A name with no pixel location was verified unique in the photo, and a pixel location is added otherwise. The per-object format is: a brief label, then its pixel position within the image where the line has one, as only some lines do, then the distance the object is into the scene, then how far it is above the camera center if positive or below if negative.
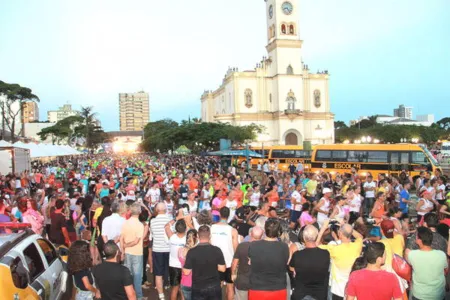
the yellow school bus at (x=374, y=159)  22.53 -1.12
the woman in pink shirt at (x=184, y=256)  5.28 -1.48
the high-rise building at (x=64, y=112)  186.85 +14.99
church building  66.44 +7.72
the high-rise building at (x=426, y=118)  183.32 +9.13
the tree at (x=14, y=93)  52.16 +6.64
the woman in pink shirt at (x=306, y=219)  7.78 -1.46
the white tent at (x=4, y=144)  20.64 +0.15
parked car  3.99 -1.32
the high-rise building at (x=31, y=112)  166.23 +14.26
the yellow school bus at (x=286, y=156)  34.78 -1.25
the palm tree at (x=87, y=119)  85.71 +5.37
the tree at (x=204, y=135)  51.62 +1.03
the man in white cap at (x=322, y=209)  9.08 -1.48
